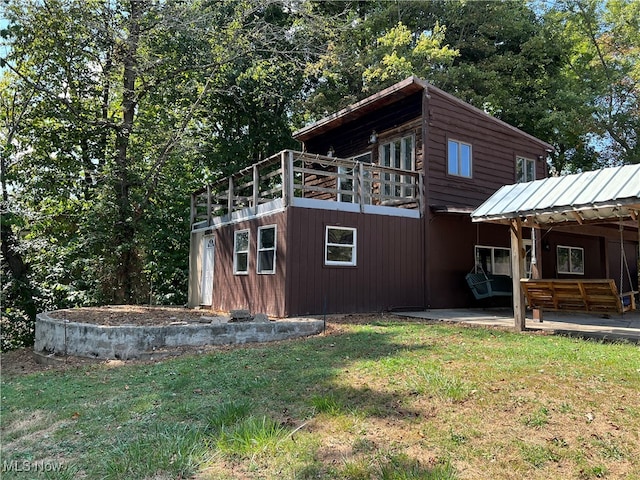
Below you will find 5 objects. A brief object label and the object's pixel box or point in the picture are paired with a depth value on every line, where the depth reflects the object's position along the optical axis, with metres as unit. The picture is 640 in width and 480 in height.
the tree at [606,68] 21.73
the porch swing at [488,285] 12.16
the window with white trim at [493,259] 13.50
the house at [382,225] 10.60
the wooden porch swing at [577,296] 7.35
